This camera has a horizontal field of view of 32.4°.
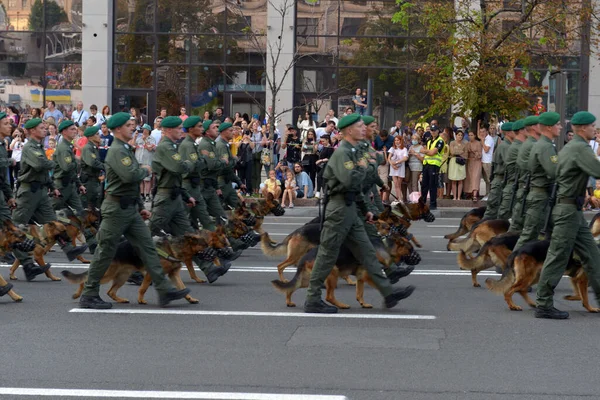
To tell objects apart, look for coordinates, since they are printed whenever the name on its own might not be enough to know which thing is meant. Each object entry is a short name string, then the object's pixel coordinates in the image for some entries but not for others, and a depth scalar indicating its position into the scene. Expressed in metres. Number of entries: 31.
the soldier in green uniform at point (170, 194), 12.22
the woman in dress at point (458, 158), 23.23
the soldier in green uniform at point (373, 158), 12.06
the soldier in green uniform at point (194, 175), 13.70
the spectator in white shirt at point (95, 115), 25.88
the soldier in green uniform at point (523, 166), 12.18
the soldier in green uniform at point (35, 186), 13.63
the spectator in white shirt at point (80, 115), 26.37
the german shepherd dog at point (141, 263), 10.74
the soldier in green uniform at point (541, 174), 10.61
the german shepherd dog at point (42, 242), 12.69
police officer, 22.81
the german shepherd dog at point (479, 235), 12.80
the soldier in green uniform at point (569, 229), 9.96
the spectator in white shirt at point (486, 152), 23.69
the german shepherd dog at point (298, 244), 12.23
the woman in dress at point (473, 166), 23.41
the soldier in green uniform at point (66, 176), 14.91
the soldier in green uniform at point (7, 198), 12.47
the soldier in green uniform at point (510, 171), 14.36
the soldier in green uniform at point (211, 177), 14.55
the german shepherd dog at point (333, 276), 10.63
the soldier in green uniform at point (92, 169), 14.99
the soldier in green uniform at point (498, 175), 15.14
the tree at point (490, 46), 24.02
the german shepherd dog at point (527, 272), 10.31
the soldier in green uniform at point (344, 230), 10.14
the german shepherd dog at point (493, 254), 11.59
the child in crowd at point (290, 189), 22.97
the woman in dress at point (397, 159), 22.92
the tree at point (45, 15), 33.53
